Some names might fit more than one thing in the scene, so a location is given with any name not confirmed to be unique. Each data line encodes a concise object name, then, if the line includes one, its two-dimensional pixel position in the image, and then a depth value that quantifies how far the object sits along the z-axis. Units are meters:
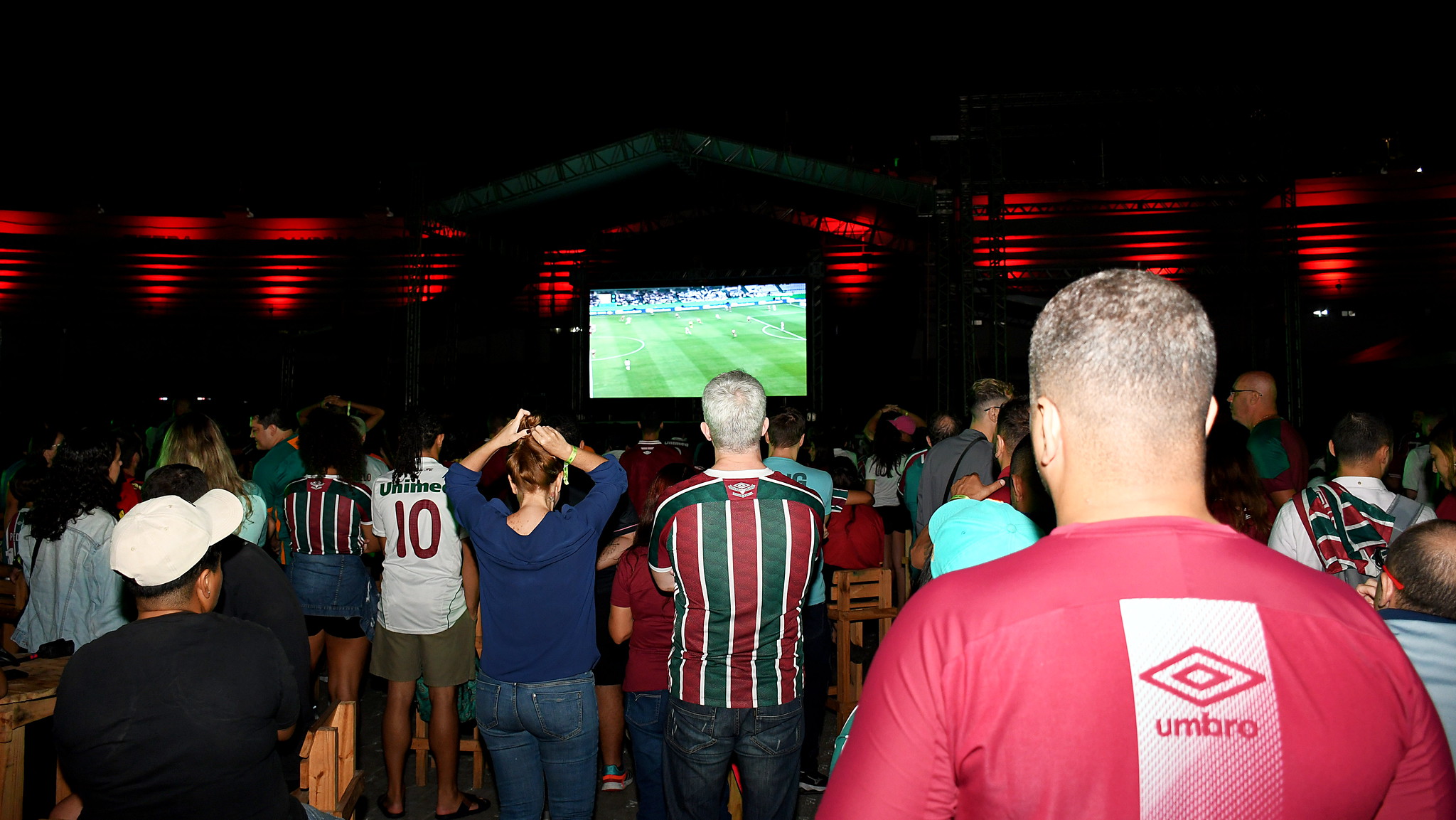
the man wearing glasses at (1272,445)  4.20
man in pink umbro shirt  0.82
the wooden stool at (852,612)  4.75
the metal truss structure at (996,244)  9.46
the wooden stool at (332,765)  2.28
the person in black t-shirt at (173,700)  1.69
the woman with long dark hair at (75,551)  3.25
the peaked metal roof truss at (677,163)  12.20
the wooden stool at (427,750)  4.11
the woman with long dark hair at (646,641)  3.13
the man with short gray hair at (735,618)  2.44
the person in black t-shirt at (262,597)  2.47
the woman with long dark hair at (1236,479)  2.79
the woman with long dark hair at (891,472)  6.71
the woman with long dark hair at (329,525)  3.99
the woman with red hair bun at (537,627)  2.70
